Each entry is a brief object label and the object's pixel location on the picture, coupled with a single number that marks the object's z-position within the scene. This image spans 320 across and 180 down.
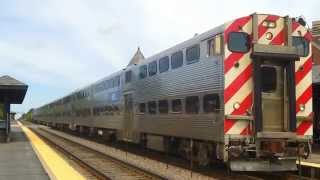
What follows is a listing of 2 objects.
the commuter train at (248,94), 11.21
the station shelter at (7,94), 23.83
